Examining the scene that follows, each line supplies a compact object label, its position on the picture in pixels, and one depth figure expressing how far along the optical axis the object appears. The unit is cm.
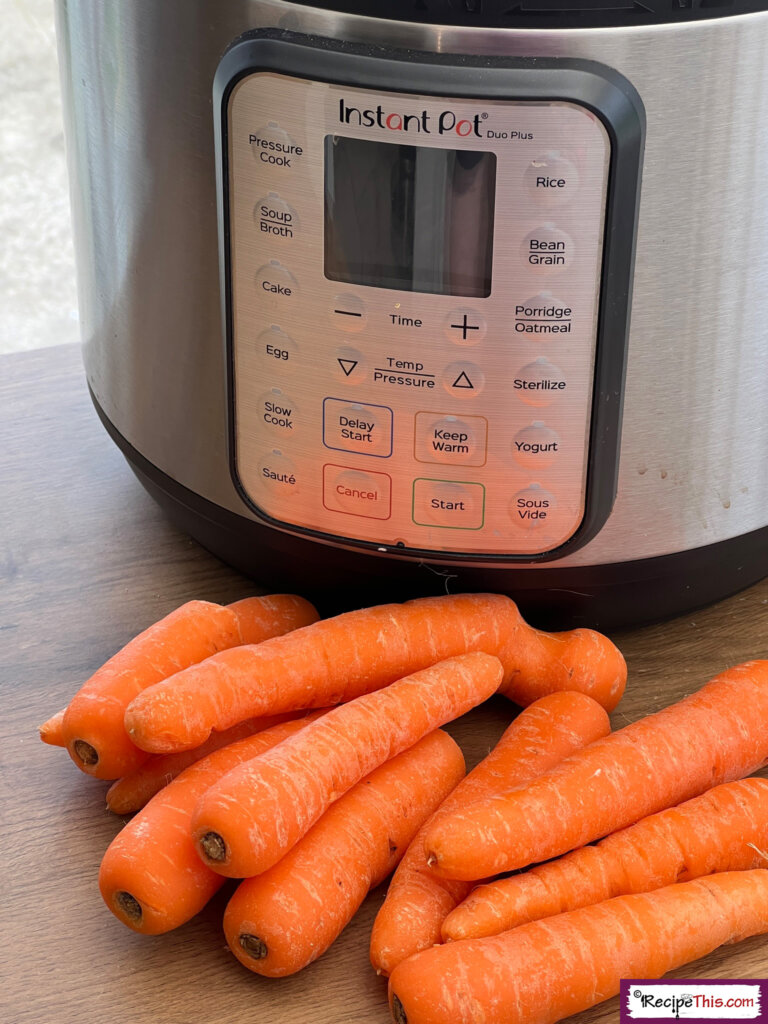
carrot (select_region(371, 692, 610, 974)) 58
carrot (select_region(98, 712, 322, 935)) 59
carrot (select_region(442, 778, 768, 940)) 60
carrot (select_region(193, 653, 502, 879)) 59
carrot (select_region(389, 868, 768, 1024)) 55
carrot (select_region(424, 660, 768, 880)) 61
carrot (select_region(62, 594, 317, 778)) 66
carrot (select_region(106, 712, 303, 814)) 67
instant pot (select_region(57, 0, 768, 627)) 58
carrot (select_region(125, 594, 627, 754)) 69
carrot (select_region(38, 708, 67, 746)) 68
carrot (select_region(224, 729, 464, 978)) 58
